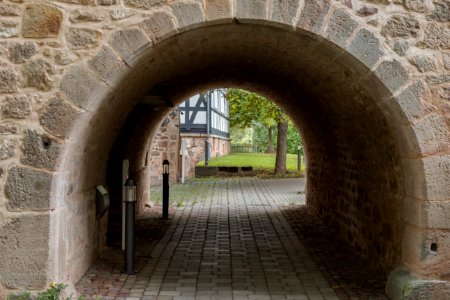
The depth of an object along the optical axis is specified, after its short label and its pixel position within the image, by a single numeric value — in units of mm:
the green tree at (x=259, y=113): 21891
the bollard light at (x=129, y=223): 6520
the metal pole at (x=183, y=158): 19972
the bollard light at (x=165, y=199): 10945
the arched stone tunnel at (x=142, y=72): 4980
